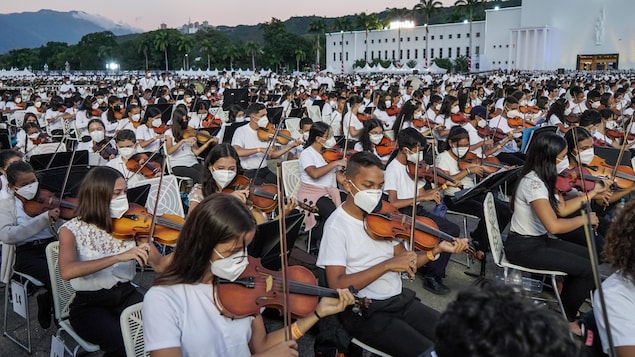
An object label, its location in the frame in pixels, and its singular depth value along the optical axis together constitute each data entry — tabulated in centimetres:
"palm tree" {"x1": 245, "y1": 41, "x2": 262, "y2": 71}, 8044
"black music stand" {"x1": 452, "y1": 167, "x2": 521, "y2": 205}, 433
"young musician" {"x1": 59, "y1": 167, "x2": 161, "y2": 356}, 277
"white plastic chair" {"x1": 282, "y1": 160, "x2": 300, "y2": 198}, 570
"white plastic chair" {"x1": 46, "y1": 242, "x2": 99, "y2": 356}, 297
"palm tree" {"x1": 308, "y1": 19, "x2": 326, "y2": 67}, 8662
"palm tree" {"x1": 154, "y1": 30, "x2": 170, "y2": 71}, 7931
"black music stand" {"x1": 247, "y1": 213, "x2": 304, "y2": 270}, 303
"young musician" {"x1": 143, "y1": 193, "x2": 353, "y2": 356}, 195
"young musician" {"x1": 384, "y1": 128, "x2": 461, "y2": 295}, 470
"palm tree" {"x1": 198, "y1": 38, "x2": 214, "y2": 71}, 8132
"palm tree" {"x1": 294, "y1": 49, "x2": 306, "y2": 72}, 8244
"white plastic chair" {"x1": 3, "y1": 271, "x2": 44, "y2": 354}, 343
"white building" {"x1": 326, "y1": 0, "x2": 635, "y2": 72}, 5966
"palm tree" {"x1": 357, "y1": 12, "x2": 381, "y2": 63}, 8586
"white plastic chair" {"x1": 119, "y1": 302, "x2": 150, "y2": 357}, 232
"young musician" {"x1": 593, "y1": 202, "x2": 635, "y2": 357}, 207
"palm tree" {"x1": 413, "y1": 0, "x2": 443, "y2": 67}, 7738
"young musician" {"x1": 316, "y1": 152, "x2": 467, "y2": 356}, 268
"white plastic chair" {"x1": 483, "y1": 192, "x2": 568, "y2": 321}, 388
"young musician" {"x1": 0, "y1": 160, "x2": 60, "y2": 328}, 359
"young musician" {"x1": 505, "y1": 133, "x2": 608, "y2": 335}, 376
